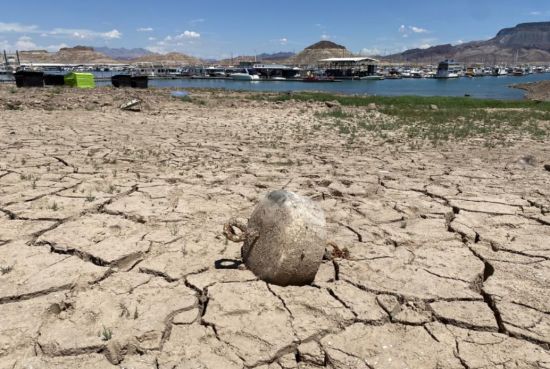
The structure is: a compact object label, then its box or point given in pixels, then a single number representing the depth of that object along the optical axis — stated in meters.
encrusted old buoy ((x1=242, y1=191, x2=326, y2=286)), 2.68
